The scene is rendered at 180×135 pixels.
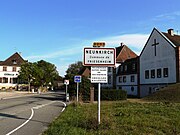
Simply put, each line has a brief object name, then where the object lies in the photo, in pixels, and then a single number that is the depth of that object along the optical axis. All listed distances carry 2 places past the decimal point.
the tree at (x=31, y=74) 76.50
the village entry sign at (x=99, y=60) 11.70
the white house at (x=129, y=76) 56.97
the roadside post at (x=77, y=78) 29.17
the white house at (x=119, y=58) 67.38
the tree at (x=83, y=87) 39.51
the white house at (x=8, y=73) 93.31
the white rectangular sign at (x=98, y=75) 11.92
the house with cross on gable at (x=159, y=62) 44.53
